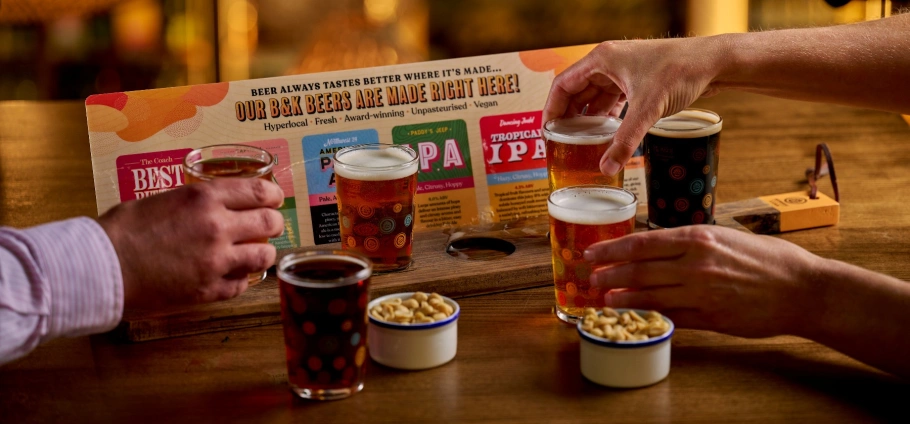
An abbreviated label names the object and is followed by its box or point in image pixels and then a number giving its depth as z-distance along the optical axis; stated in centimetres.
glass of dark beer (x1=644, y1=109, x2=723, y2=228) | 169
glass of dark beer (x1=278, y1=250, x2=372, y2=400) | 116
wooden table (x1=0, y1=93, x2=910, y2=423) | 117
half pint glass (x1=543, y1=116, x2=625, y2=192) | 166
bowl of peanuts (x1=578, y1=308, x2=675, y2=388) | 120
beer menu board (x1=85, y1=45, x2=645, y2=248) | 167
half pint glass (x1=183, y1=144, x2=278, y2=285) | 146
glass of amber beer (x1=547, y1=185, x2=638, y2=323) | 139
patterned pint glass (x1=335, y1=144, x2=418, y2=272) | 156
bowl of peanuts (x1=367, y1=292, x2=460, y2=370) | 126
